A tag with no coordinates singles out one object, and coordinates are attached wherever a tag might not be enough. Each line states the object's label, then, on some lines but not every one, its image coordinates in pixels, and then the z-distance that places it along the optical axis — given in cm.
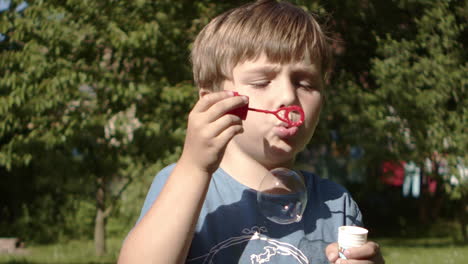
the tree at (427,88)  678
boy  135
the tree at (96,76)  487
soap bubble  157
